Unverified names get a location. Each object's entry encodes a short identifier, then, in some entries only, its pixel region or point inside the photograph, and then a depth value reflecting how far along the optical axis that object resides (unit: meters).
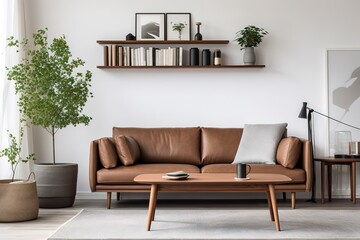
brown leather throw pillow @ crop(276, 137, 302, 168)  5.88
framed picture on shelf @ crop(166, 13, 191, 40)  6.80
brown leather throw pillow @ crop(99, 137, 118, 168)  5.87
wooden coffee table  4.39
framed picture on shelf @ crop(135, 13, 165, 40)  6.80
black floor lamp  6.43
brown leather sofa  5.83
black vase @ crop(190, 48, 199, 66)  6.69
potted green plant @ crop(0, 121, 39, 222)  5.03
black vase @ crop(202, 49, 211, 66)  6.70
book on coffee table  4.46
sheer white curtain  6.08
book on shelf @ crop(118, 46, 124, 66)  6.70
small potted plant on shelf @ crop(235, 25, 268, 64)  6.59
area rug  4.29
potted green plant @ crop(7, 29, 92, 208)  5.89
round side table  6.13
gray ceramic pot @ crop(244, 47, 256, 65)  6.66
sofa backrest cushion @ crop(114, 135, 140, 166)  5.96
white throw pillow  6.12
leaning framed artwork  6.77
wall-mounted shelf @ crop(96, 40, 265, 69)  6.70
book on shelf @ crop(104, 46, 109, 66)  6.71
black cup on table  4.51
